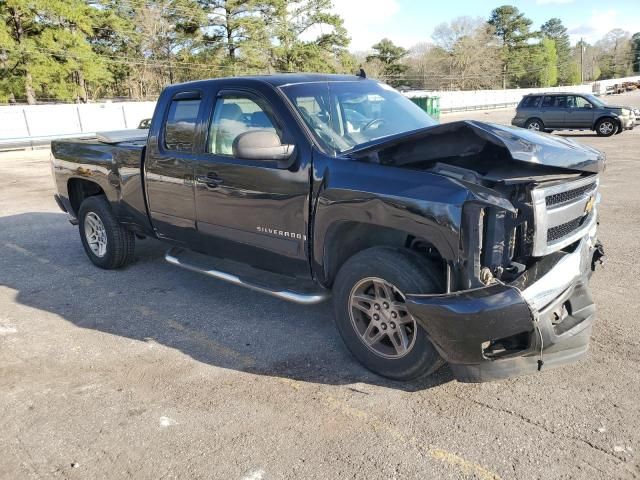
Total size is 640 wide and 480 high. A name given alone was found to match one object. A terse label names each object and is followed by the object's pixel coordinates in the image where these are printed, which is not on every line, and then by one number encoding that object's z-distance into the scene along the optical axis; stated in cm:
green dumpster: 3072
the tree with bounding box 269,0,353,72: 4506
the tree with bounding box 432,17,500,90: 8544
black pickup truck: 295
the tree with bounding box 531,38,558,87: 9803
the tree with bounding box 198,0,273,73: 4366
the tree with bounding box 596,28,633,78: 12431
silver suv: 2025
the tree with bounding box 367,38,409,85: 8288
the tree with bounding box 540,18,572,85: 11289
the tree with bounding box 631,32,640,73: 12462
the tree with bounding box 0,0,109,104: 3594
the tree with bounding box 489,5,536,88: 9531
